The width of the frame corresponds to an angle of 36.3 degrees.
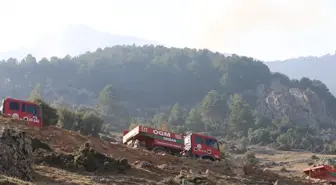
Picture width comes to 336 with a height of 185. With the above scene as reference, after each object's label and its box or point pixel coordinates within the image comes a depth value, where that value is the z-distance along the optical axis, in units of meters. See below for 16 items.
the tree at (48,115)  59.59
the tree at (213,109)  176.75
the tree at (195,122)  156.00
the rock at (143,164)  31.78
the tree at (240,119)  151.61
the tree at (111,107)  177.50
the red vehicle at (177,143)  42.50
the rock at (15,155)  21.61
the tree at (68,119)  80.94
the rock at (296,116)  194.04
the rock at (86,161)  28.22
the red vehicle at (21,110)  42.34
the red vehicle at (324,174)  42.50
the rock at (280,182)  33.60
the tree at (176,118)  169.71
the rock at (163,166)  33.04
